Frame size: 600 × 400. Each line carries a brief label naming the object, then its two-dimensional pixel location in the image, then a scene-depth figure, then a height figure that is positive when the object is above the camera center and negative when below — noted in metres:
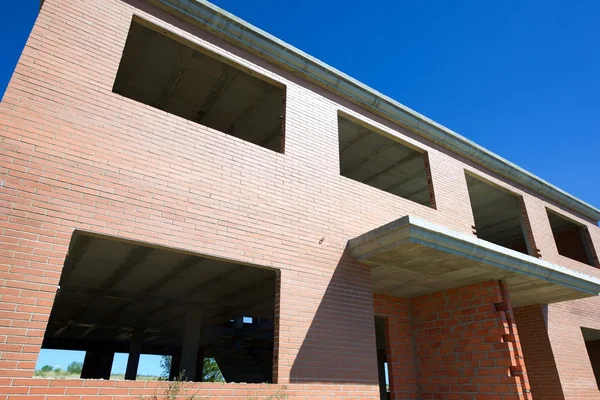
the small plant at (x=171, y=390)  4.34 -0.04
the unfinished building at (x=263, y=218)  4.54 +2.20
